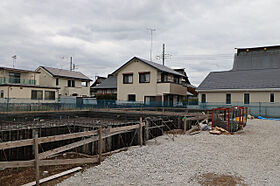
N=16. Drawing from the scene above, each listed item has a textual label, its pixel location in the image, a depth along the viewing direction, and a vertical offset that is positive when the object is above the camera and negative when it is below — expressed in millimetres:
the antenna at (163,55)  49188 +9458
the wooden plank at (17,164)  5429 -1589
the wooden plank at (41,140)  5502 -1099
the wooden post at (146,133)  11016 -1627
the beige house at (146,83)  30859 +2226
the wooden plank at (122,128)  8591 -1142
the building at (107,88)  39475 +2007
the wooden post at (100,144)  7607 -1483
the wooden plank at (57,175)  6076 -2162
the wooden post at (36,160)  5783 -1537
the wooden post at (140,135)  9923 -1531
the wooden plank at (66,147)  6082 -1426
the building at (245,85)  24953 +1688
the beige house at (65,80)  37344 +3133
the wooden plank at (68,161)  6131 -1815
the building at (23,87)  27156 +1487
